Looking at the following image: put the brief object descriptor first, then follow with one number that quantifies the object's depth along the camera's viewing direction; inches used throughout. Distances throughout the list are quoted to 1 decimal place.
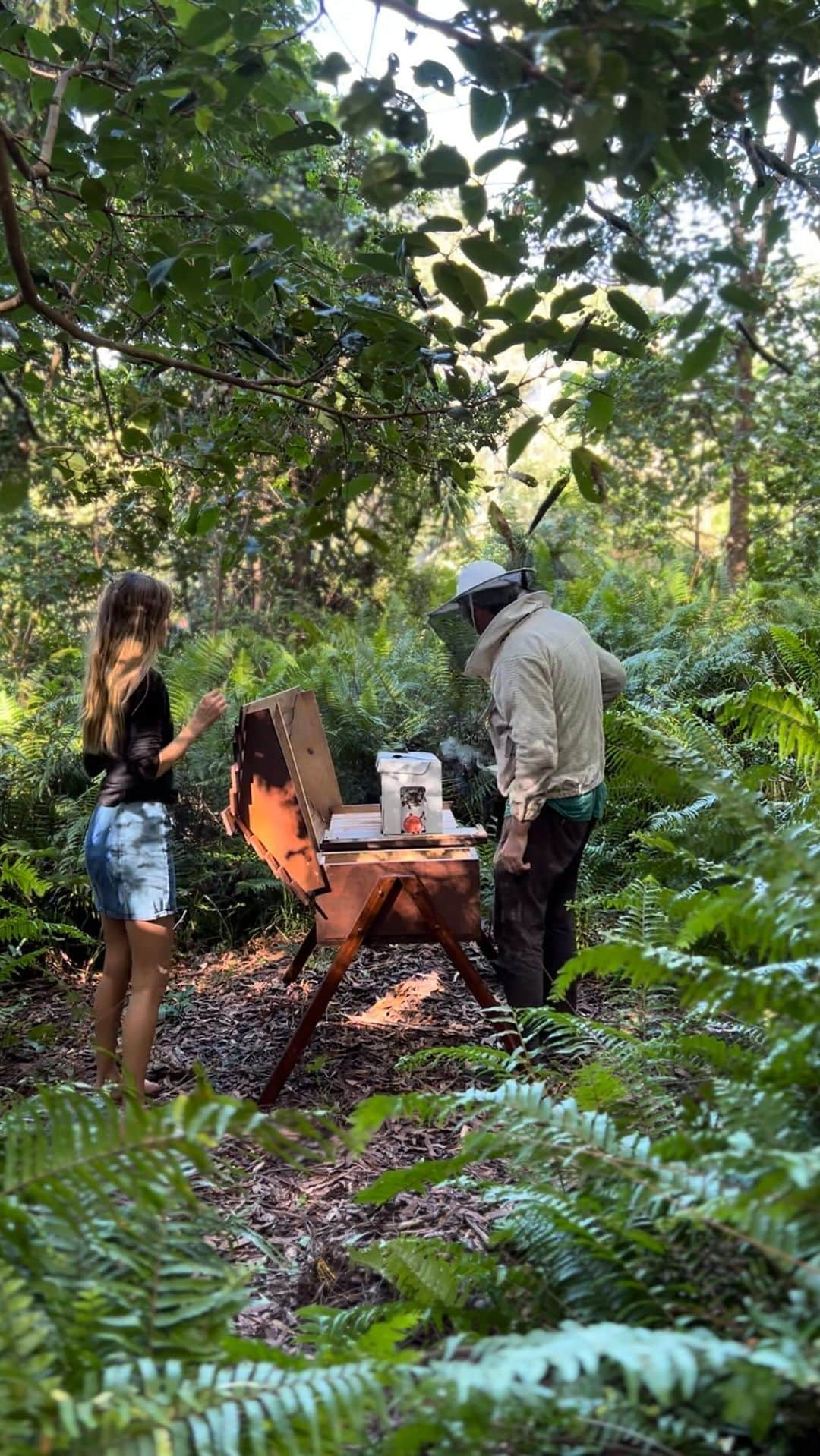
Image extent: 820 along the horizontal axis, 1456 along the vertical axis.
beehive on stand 139.9
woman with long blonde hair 136.9
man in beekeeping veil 141.9
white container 151.1
